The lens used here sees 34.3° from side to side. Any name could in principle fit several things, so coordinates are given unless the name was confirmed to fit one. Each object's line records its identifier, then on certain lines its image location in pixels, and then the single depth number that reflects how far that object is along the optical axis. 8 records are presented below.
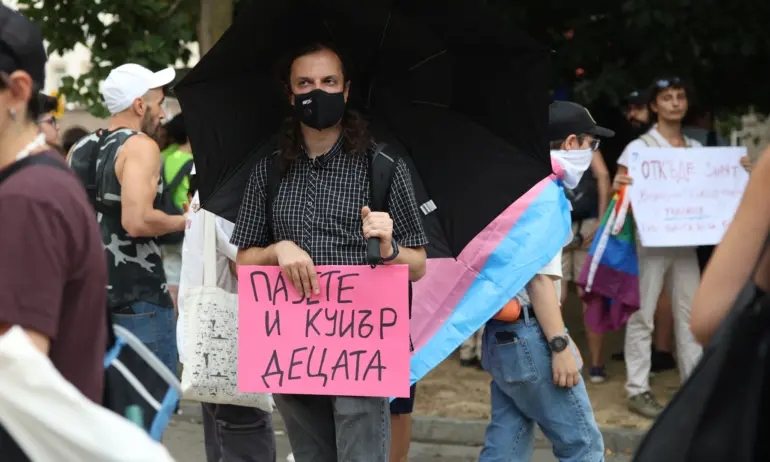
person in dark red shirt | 2.39
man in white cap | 5.44
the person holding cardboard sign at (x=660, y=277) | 8.10
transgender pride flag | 4.83
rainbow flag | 8.18
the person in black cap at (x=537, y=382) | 4.74
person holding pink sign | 4.14
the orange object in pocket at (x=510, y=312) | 4.84
